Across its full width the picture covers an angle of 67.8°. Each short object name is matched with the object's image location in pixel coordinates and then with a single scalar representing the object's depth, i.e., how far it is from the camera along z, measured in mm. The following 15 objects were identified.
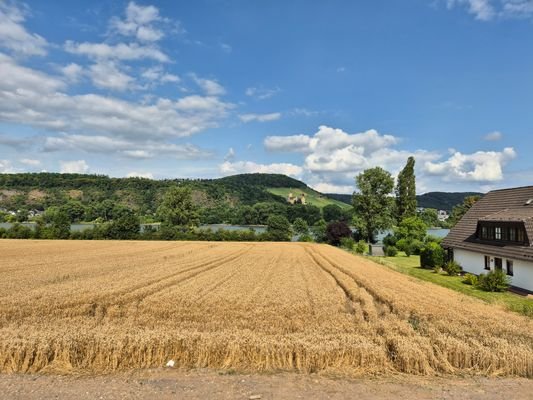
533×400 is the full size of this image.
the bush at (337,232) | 78188
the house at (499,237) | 26312
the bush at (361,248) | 63219
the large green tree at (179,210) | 93000
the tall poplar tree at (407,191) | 75625
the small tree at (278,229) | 88000
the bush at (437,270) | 35844
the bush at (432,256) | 37906
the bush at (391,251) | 57794
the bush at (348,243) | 70281
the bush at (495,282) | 25330
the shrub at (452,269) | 33969
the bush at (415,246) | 57938
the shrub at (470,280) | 27130
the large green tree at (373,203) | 76250
